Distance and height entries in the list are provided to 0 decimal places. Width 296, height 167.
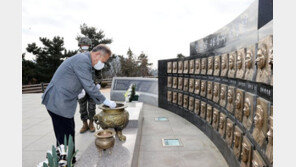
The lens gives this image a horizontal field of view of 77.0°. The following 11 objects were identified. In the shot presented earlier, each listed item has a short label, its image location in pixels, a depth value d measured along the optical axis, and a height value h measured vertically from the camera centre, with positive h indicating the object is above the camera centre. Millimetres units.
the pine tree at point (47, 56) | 21812 +2778
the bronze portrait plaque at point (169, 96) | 6590 -608
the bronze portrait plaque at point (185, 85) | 5350 -169
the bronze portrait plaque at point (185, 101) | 5453 -656
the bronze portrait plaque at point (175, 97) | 6155 -599
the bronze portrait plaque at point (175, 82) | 6051 -95
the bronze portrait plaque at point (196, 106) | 4649 -670
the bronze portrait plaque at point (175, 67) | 6004 +400
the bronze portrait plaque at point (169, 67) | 6441 +421
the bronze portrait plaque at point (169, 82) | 6500 -101
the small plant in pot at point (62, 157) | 1774 -802
